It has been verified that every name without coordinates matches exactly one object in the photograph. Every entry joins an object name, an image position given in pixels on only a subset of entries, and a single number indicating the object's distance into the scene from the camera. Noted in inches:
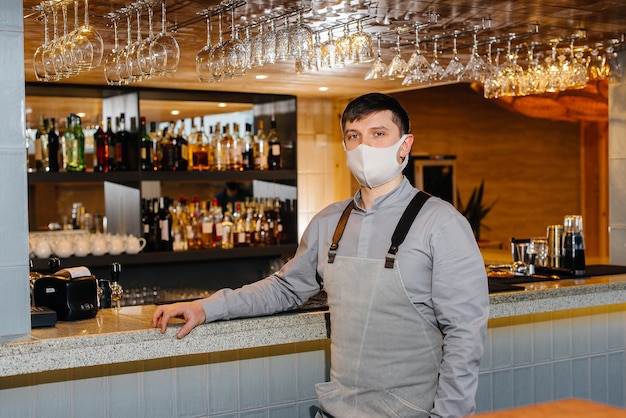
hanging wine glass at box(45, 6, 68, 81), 116.1
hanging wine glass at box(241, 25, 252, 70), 124.2
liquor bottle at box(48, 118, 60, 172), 207.8
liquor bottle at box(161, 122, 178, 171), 223.6
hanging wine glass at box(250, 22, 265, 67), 125.5
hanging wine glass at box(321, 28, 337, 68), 134.2
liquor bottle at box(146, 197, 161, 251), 218.8
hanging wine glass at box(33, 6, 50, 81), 120.2
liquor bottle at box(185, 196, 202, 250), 226.8
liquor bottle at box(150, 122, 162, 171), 222.1
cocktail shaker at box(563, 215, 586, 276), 154.5
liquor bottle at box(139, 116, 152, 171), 216.1
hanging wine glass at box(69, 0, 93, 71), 114.2
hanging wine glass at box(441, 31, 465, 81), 147.4
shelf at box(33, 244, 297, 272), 199.9
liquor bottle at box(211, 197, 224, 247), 231.5
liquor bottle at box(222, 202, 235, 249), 232.5
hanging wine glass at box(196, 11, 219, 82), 124.2
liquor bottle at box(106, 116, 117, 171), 216.8
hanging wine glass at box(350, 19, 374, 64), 129.6
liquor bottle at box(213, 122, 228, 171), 235.0
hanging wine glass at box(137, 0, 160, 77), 117.2
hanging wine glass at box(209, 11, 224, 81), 122.9
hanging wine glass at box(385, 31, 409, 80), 143.9
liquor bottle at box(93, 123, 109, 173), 215.5
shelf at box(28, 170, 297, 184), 202.2
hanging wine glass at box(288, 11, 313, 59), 121.5
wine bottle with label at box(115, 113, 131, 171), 217.2
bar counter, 95.8
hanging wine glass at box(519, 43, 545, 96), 164.6
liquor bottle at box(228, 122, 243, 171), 236.1
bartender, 91.6
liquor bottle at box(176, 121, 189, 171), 225.0
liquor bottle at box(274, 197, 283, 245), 245.8
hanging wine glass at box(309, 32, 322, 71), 133.5
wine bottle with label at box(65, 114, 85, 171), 211.0
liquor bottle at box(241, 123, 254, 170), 238.4
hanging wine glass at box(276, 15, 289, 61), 122.3
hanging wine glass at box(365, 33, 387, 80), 142.6
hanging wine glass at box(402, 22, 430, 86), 143.2
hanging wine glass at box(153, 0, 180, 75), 117.3
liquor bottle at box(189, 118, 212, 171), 231.9
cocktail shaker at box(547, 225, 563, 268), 159.3
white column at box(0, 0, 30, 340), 101.0
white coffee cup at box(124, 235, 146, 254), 209.2
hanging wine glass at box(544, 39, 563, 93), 161.3
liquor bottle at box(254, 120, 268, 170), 241.3
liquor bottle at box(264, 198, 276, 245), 243.0
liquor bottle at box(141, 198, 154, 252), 217.6
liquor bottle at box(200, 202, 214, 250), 228.5
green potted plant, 337.4
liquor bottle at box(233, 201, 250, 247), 234.5
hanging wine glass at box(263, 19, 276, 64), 123.8
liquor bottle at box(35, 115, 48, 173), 210.1
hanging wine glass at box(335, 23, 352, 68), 131.1
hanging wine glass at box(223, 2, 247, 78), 122.6
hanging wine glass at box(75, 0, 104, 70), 114.4
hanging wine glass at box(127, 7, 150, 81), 119.8
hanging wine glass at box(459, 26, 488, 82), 149.8
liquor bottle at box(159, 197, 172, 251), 219.8
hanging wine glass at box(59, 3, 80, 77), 114.4
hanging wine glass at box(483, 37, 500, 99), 154.6
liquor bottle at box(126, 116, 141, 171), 215.8
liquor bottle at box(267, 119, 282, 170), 243.6
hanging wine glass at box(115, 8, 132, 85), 121.7
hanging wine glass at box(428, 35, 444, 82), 147.7
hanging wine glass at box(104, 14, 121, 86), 125.0
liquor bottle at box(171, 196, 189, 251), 224.2
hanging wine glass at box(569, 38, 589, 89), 159.3
